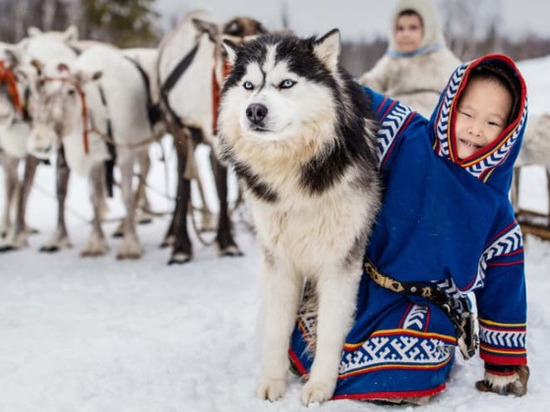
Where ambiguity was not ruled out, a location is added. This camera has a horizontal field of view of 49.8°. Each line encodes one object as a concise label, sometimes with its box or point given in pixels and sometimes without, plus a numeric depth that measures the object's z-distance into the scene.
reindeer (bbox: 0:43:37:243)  5.32
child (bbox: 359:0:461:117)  4.68
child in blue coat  2.32
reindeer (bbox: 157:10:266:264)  4.62
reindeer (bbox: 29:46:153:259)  4.90
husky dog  2.29
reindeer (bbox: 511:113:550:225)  4.17
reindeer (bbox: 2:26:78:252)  5.51
